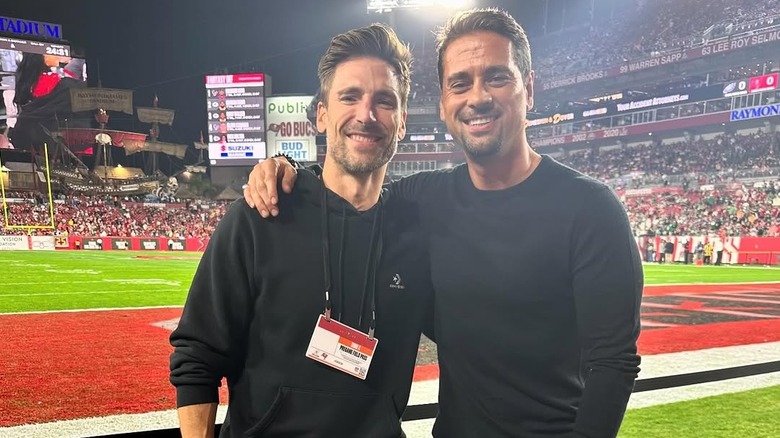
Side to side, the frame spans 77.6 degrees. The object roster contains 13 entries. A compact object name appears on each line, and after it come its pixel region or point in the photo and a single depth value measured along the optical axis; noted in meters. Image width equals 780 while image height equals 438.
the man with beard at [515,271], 1.82
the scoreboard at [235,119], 39.25
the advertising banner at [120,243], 29.72
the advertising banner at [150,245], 30.30
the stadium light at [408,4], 29.66
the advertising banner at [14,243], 27.30
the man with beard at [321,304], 1.77
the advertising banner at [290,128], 39.53
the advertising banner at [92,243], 29.27
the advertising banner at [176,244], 30.52
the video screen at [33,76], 44.00
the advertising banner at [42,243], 28.05
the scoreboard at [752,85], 30.20
